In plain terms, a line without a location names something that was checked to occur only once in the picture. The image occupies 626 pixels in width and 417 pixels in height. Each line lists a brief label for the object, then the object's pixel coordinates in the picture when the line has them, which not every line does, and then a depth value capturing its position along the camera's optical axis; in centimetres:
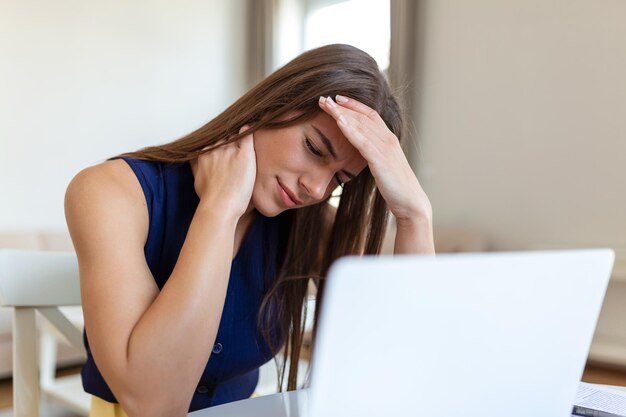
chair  104
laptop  36
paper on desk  73
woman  79
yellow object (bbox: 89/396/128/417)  104
